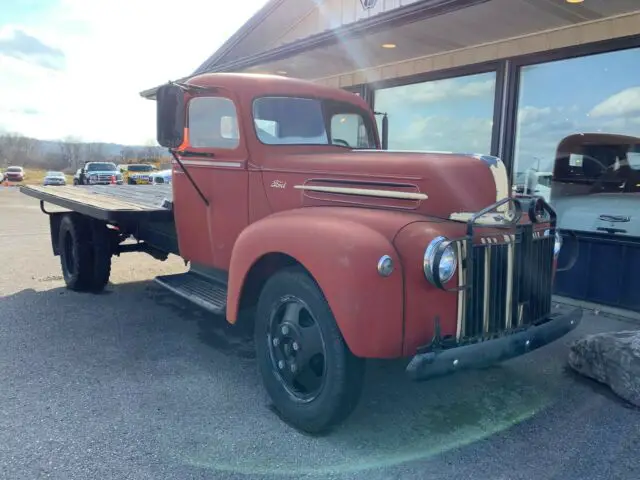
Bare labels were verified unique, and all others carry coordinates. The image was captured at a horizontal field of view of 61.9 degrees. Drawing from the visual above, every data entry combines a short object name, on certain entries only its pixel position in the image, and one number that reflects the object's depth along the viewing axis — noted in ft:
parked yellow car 97.04
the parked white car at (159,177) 86.56
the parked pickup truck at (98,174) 90.33
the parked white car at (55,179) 100.39
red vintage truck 8.52
